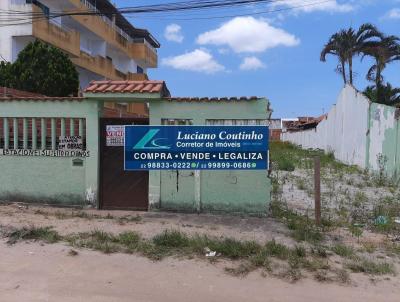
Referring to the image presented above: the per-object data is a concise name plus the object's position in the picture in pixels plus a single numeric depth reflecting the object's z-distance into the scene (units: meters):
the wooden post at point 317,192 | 7.83
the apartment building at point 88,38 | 24.05
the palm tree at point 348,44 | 30.88
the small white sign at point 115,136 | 8.99
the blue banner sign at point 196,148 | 8.59
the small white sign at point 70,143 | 9.08
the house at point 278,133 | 66.25
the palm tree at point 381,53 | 29.20
